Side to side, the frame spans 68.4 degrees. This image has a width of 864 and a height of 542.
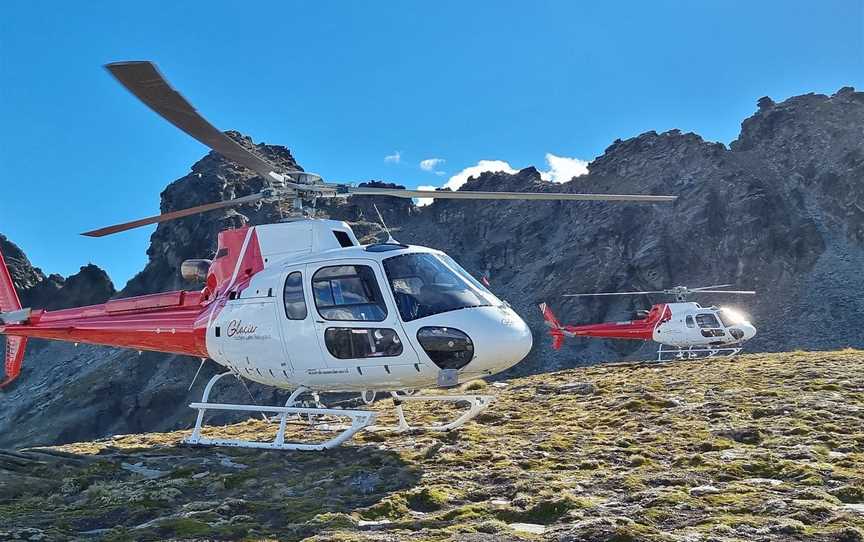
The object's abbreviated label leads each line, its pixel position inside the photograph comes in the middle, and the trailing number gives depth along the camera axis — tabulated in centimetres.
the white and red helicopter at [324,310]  910
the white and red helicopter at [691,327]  3067
